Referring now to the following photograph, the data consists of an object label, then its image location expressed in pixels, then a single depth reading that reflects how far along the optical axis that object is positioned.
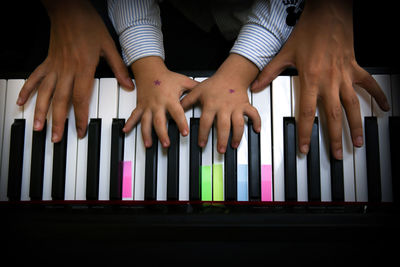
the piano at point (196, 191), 0.50
